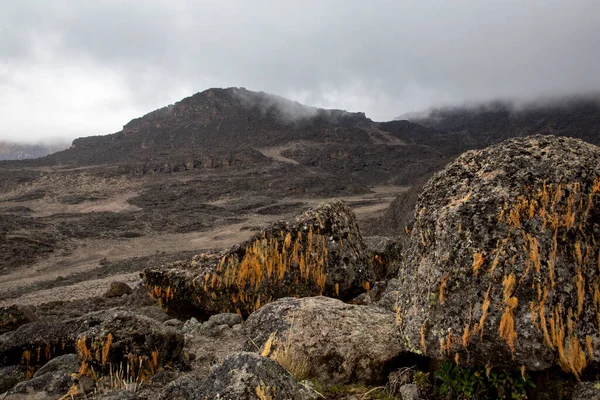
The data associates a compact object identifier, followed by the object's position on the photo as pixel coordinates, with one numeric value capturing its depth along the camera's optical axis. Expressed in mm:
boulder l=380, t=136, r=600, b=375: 2332
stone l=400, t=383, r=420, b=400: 2531
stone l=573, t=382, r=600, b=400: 2084
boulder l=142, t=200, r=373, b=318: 5801
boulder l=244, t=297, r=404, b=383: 3150
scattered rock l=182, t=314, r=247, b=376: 3879
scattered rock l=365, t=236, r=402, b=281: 7625
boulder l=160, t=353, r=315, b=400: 2137
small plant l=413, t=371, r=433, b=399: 2553
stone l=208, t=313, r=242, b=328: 4977
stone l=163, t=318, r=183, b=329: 5462
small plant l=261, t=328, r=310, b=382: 3023
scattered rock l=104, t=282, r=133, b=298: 13297
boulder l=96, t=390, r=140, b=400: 2580
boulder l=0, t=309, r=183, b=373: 3414
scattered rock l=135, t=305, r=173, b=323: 6232
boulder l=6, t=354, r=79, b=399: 3248
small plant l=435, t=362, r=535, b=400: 2322
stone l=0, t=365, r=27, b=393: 3982
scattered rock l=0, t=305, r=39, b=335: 7285
